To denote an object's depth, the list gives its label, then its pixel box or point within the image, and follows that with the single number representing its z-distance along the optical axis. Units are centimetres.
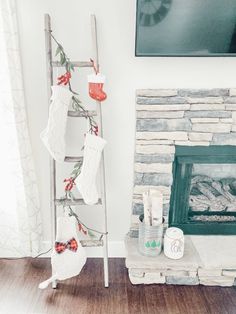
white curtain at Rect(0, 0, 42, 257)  175
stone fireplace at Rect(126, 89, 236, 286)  188
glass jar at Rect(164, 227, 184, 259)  191
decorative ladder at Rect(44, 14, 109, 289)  167
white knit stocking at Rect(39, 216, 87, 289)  185
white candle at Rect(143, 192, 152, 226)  190
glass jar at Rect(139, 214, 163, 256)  190
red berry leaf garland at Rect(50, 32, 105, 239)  169
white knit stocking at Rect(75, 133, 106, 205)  174
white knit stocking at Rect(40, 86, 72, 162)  168
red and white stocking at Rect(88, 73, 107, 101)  166
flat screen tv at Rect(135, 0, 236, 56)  164
